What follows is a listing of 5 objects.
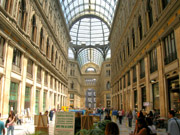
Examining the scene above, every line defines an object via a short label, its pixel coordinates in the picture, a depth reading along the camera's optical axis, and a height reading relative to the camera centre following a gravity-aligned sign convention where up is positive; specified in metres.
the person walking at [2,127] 6.70 -1.25
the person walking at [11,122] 8.95 -1.45
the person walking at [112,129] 3.45 -0.69
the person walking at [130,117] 16.83 -2.29
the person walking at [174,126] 5.56 -1.05
